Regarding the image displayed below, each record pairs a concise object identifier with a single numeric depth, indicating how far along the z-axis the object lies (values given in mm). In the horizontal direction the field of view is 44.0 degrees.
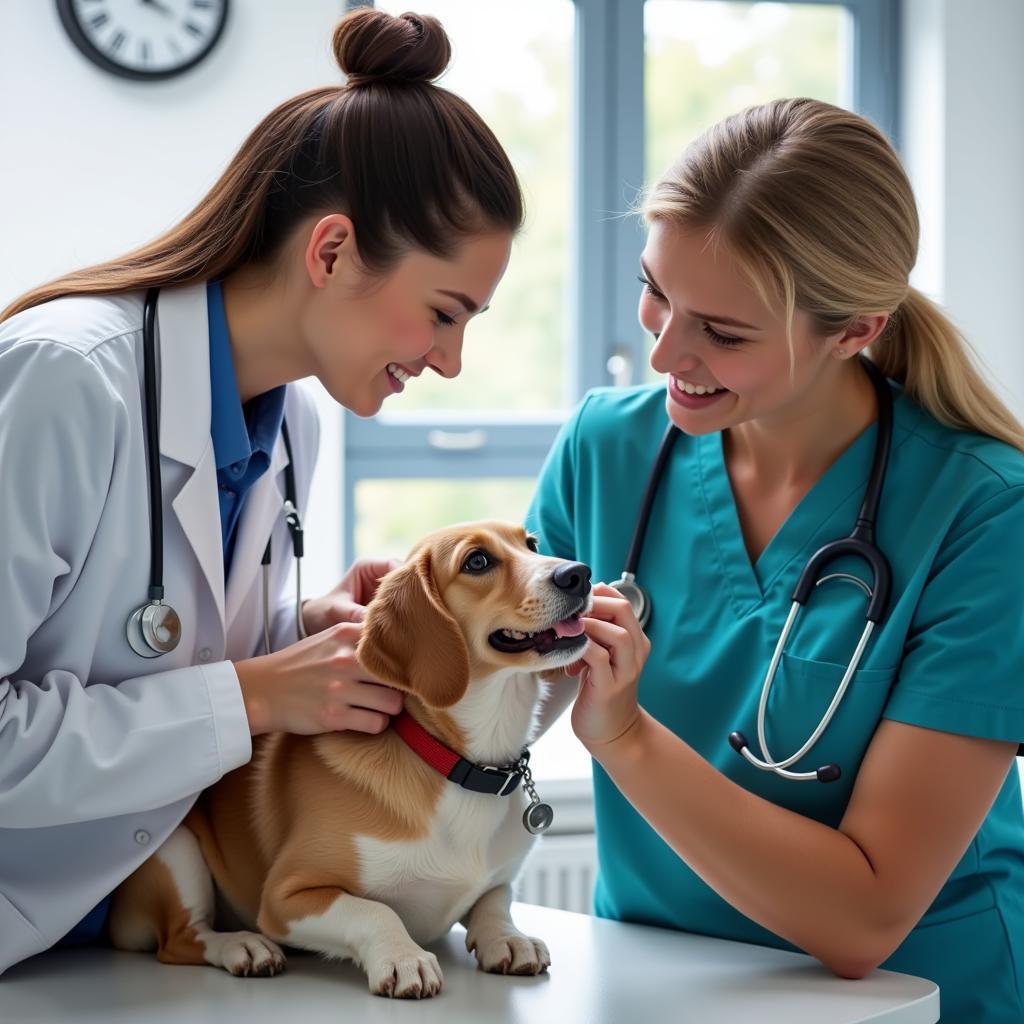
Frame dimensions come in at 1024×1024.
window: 3250
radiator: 2652
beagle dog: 1217
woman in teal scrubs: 1281
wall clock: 2725
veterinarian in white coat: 1132
